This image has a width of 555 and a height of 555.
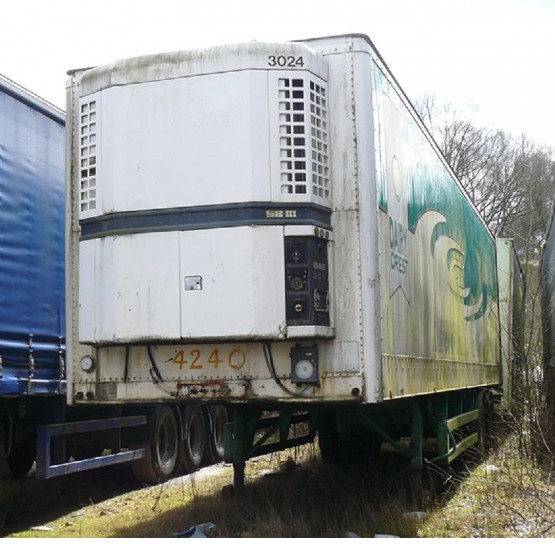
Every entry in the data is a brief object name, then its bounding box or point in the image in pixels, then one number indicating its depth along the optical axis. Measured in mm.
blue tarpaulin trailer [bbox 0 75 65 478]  7711
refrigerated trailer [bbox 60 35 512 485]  6039
